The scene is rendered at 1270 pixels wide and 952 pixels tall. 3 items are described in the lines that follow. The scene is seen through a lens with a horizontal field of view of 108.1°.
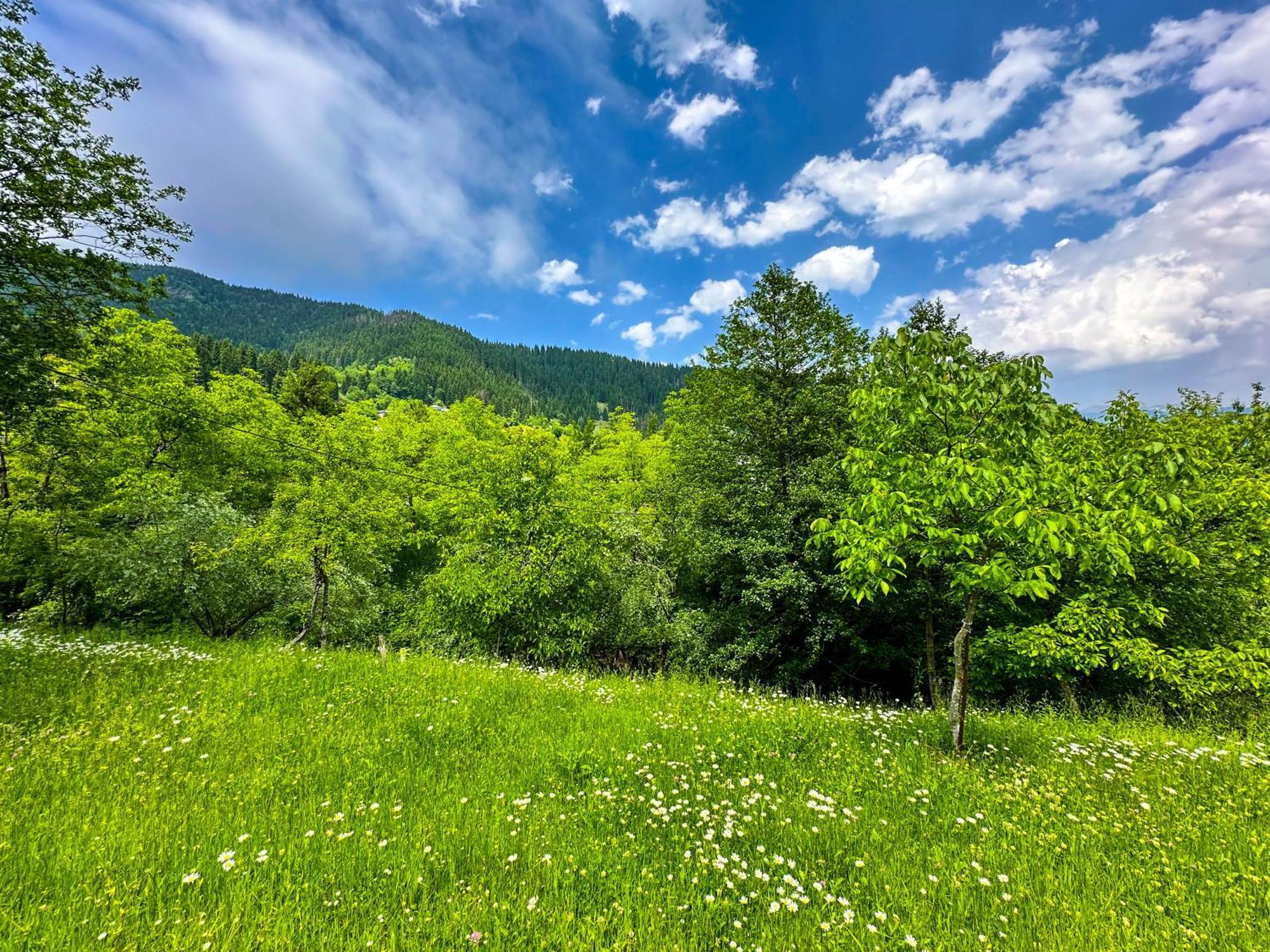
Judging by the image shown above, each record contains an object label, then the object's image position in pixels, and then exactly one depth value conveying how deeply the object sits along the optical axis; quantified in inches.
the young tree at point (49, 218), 305.6
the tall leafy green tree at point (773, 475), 591.8
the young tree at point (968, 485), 185.8
